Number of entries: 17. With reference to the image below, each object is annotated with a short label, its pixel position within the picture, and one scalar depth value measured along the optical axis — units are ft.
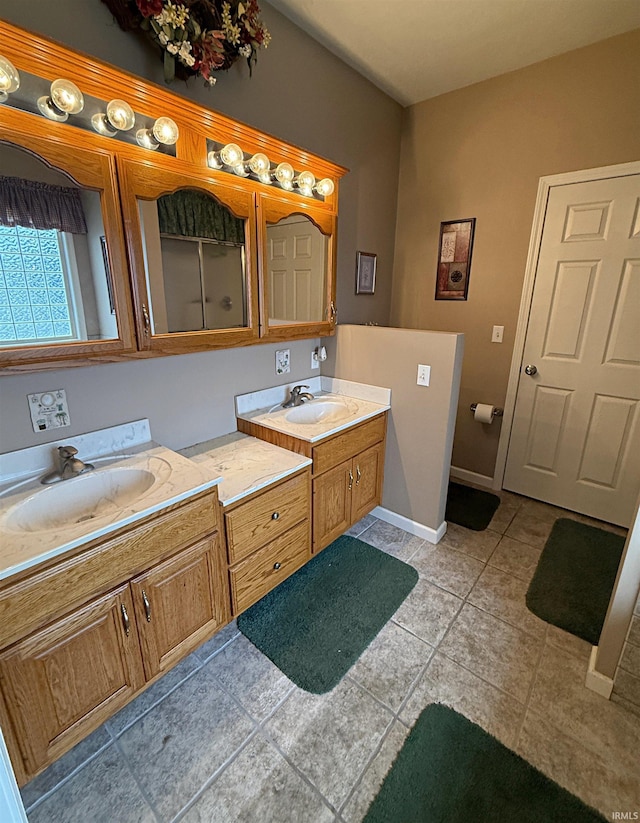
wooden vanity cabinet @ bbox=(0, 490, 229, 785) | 3.22
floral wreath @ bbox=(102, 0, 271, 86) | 4.05
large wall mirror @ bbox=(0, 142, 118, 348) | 3.63
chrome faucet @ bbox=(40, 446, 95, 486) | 4.33
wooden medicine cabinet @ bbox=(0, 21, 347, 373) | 3.58
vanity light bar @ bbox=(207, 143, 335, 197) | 4.85
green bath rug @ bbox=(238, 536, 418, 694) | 5.12
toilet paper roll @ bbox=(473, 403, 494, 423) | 8.90
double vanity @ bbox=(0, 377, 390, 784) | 3.28
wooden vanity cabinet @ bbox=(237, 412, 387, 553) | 6.09
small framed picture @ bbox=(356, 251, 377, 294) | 8.56
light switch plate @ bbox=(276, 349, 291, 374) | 7.27
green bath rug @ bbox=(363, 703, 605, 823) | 3.60
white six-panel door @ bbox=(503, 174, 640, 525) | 7.23
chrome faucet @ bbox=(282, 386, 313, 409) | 7.22
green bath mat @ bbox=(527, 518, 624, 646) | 5.82
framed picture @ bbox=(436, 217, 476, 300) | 8.75
